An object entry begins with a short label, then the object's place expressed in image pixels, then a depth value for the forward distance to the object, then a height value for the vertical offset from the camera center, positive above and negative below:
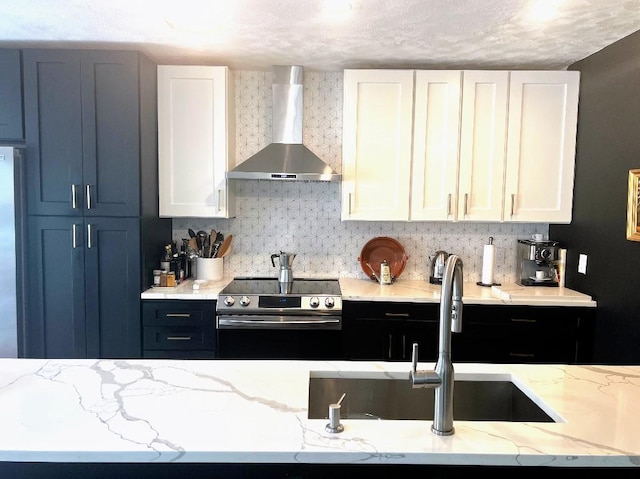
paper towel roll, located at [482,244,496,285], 3.45 -0.37
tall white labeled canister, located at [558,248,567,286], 3.42 -0.37
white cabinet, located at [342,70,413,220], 3.29 +0.44
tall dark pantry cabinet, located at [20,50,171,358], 3.02 +0.00
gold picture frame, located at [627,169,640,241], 2.59 +0.03
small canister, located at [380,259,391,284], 3.48 -0.48
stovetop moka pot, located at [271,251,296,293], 3.45 -0.46
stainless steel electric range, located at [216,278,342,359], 3.09 -0.76
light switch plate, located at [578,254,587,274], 3.17 -0.34
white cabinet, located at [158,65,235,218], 3.31 +0.44
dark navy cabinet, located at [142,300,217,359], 3.10 -0.79
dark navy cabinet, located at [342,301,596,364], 3.08 -0.78
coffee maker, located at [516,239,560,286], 3.39 -0.36
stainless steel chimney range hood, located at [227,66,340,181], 3.24 +0.39
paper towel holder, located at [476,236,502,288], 3.49 -0.53
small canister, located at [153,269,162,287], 3.28 -0.50
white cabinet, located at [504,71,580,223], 3.27 +0.44
